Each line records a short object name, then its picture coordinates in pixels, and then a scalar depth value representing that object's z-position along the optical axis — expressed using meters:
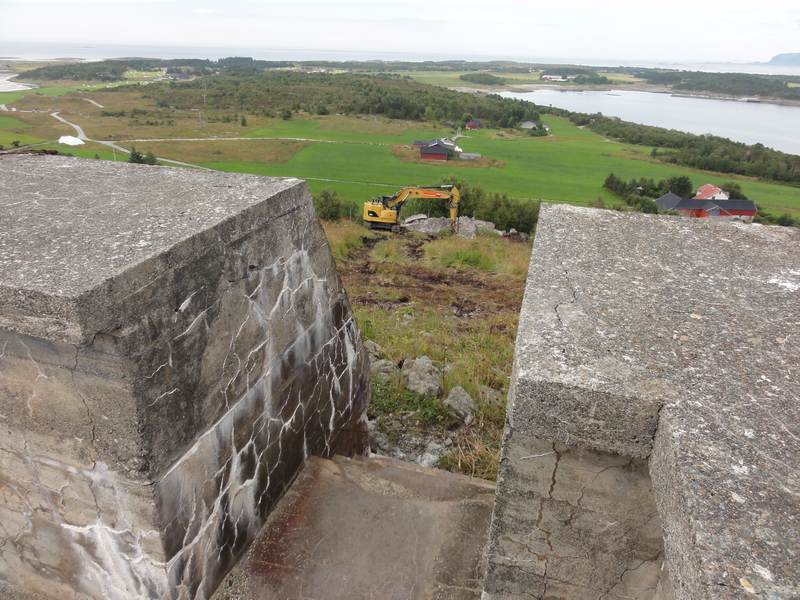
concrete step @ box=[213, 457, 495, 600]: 3.03
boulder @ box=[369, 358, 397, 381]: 6.44
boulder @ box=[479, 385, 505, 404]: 6.12
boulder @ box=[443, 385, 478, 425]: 5.72
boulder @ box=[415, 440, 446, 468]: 5.08
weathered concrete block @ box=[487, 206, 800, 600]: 1.28
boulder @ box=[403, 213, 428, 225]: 24.77
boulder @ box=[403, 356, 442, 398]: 6.12
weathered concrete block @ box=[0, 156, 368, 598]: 2.06
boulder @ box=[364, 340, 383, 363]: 7.18
